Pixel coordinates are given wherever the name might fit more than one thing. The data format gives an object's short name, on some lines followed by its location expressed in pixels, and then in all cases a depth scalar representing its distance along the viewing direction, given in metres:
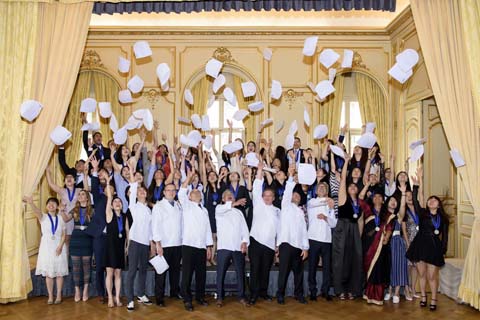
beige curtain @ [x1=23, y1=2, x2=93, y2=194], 5.61
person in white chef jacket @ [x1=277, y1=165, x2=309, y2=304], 5.65
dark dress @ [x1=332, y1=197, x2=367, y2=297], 5.80
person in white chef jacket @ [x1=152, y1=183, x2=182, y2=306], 5.53
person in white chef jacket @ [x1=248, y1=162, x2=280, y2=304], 5.65
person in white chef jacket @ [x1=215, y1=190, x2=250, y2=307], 5.57
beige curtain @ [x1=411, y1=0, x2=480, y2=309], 5.30
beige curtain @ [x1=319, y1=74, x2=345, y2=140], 9.30
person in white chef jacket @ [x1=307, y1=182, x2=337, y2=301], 5.81
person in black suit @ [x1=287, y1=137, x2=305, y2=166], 6.93
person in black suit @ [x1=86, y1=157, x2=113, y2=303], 5.66
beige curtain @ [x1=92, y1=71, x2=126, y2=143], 9.37
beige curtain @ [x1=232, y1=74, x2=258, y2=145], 9.38
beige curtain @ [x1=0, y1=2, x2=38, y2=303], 5.42
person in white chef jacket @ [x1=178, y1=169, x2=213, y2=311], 5.49
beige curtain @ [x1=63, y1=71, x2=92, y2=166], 9.34
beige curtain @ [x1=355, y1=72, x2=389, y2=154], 9.31
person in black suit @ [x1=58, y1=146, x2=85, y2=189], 6.49
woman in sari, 5.66
